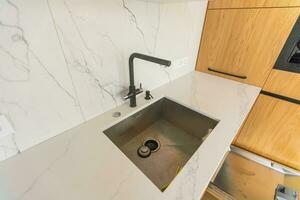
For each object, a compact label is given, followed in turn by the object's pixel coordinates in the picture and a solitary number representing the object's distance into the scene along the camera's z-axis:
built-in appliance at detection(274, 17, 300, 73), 0.96
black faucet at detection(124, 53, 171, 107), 0.64
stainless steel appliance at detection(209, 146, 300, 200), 0.92
